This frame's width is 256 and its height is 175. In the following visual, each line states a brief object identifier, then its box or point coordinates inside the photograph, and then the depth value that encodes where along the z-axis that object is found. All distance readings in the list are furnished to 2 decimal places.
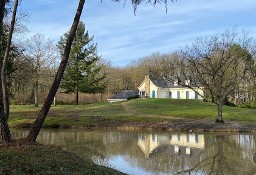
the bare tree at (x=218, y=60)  31.28
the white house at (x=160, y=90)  69.81
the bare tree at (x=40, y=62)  53.84
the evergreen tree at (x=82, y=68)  54.84
